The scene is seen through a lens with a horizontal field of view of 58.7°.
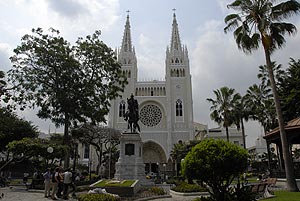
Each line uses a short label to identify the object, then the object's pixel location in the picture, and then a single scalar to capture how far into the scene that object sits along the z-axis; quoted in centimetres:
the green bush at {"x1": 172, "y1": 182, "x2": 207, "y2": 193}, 1362
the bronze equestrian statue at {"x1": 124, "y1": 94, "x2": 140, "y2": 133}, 1873
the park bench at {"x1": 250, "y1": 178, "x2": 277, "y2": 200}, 1093
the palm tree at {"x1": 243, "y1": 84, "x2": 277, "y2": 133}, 2773
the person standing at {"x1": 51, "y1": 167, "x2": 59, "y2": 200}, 1175
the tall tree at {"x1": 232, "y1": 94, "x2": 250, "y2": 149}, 2964
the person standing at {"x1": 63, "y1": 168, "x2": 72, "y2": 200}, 1170
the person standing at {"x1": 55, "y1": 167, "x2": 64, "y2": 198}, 1196
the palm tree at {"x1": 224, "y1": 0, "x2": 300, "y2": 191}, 1452
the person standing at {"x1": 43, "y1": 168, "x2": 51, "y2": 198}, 1258
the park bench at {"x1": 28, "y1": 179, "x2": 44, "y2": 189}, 1727
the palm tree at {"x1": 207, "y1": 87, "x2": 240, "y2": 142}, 3027
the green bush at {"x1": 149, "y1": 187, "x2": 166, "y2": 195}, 1290
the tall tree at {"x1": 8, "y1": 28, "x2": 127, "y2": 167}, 2023
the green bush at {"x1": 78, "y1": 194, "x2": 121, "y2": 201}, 877
